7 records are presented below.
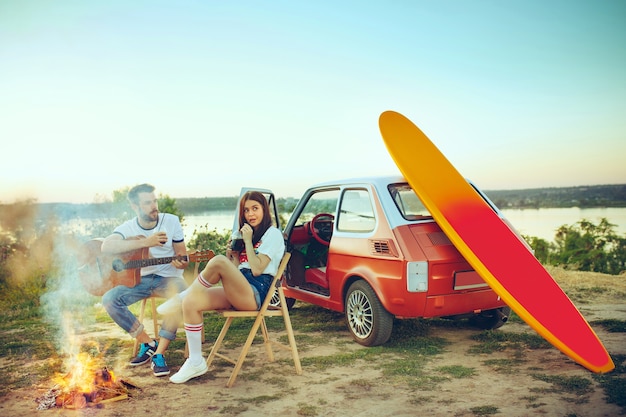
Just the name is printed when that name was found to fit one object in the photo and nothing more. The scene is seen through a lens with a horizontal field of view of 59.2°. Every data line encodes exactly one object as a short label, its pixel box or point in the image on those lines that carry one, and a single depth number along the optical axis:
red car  5.53
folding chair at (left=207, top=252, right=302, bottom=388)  4.98
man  5.54
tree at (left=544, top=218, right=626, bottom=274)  12.78
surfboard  5.42
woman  4.95
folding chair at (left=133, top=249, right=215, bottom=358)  5.77
